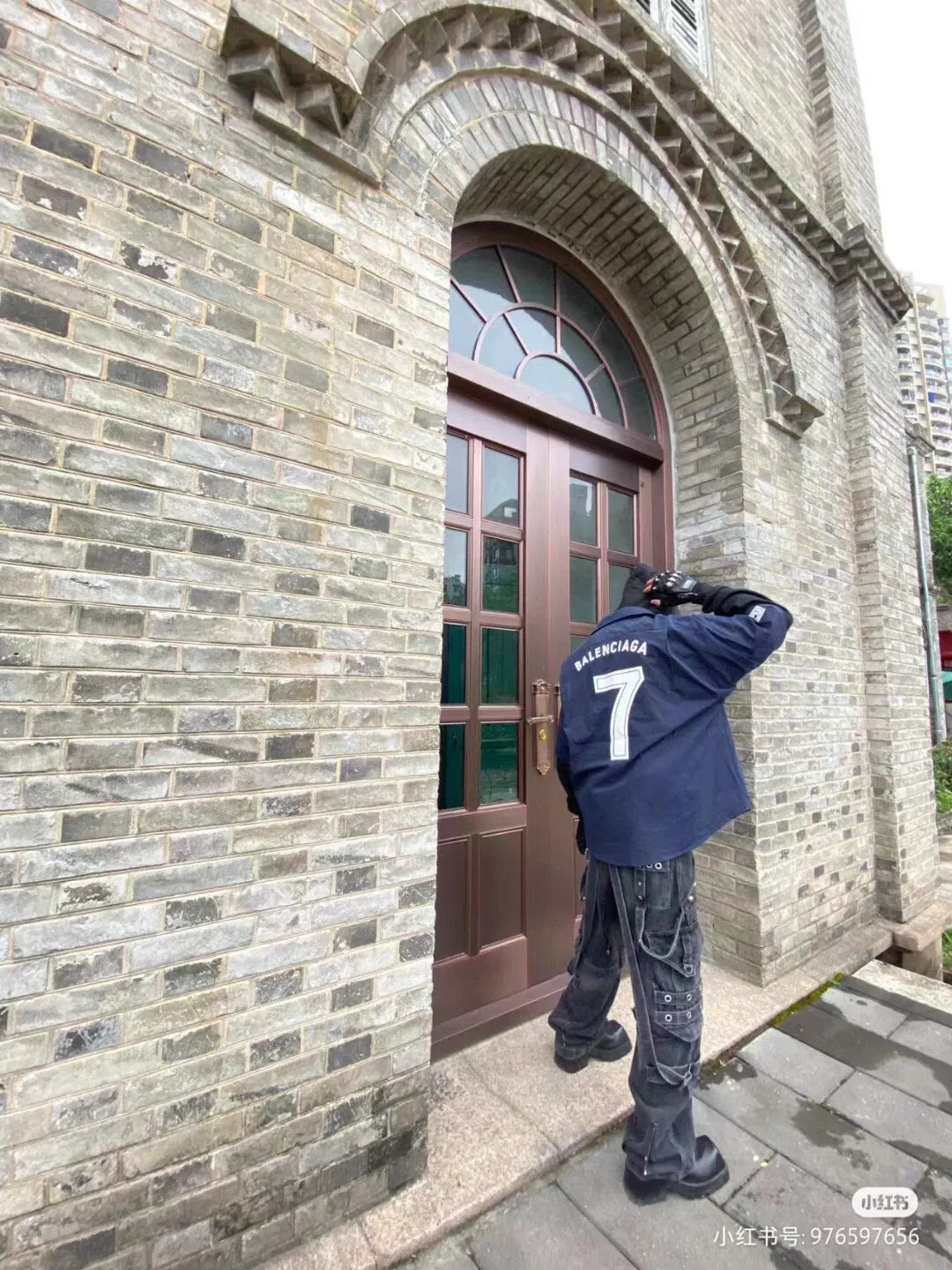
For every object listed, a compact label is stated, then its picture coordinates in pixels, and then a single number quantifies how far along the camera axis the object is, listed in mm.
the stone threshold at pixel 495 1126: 1649
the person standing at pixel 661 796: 1849
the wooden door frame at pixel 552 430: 2650
